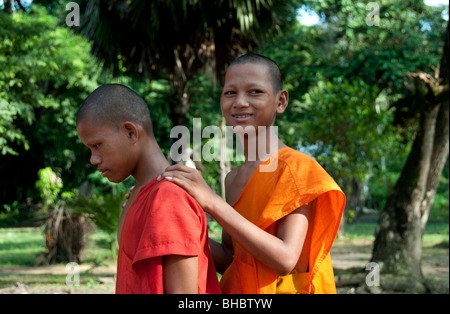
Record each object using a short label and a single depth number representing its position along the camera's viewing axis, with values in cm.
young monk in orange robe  160
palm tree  759
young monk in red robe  144
